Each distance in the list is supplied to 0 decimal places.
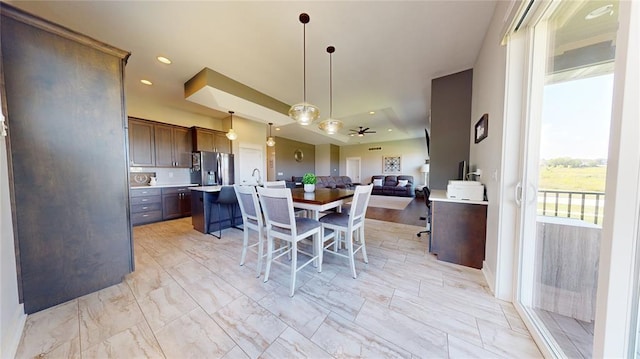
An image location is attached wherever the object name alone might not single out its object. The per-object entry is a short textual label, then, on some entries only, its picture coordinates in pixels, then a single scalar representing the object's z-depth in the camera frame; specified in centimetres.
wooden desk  202
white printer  203
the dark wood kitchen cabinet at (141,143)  386
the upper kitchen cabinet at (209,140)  450
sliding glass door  99
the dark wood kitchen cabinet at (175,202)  409
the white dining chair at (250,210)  194
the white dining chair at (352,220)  190
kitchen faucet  540
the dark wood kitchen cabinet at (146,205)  374
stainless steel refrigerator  446
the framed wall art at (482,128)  198
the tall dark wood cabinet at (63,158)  134
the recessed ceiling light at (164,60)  260
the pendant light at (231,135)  423
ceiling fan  660
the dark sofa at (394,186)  793
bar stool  307
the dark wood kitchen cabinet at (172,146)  423
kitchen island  325
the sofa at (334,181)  863
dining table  192
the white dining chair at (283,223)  166
